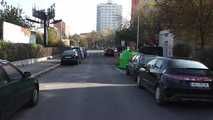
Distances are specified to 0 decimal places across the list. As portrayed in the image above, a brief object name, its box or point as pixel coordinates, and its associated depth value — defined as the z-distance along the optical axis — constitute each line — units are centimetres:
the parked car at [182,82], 758
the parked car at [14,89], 560
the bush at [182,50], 2302
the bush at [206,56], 1439
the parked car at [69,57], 2561
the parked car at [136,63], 1328
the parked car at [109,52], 4850
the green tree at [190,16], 1619
